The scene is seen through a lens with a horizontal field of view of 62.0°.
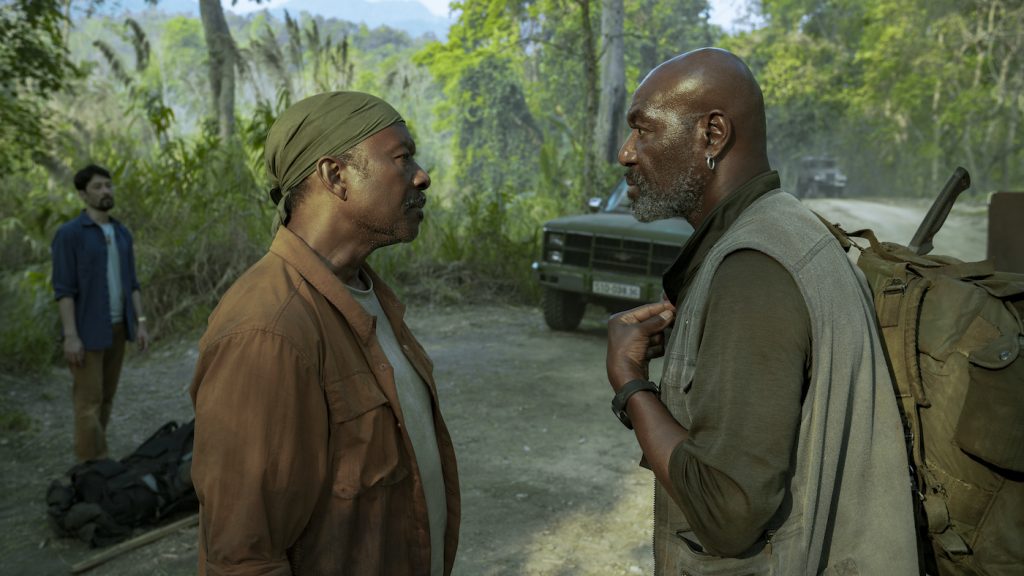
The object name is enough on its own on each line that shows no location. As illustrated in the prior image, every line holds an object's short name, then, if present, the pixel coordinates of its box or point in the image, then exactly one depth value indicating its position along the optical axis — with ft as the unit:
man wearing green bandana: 5.25
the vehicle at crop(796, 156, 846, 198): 125.18
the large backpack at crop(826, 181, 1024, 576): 5.13
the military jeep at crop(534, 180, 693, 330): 29.96
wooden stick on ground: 14.25
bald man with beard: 4.68
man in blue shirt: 17.87
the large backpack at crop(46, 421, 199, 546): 15.30
